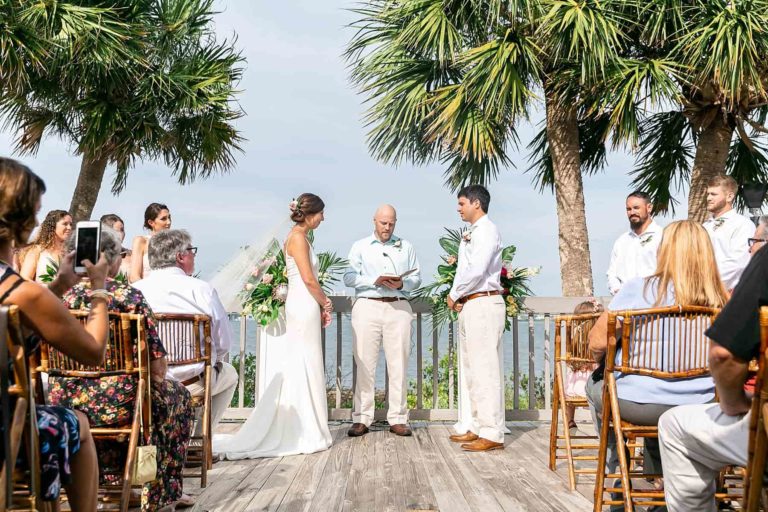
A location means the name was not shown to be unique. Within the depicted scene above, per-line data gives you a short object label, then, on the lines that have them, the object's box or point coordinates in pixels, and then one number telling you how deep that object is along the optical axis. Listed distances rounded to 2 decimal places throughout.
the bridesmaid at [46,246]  5.39
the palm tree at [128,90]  11.27
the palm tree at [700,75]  8.76
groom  5.29
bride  5.20
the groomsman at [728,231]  5.12
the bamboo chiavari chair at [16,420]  1.87
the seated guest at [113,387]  3.01
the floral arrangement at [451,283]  5.90
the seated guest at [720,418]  1.93
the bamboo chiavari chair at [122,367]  2.89
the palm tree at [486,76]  9.06
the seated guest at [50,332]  2.01
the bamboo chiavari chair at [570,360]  4.10
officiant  5.83
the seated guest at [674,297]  3.01
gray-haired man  4.15
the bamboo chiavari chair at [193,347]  3.99
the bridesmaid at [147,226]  6.19
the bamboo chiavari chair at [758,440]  1.91
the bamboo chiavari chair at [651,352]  3.00
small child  5.66
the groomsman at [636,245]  5.58
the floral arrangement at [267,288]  5.68
